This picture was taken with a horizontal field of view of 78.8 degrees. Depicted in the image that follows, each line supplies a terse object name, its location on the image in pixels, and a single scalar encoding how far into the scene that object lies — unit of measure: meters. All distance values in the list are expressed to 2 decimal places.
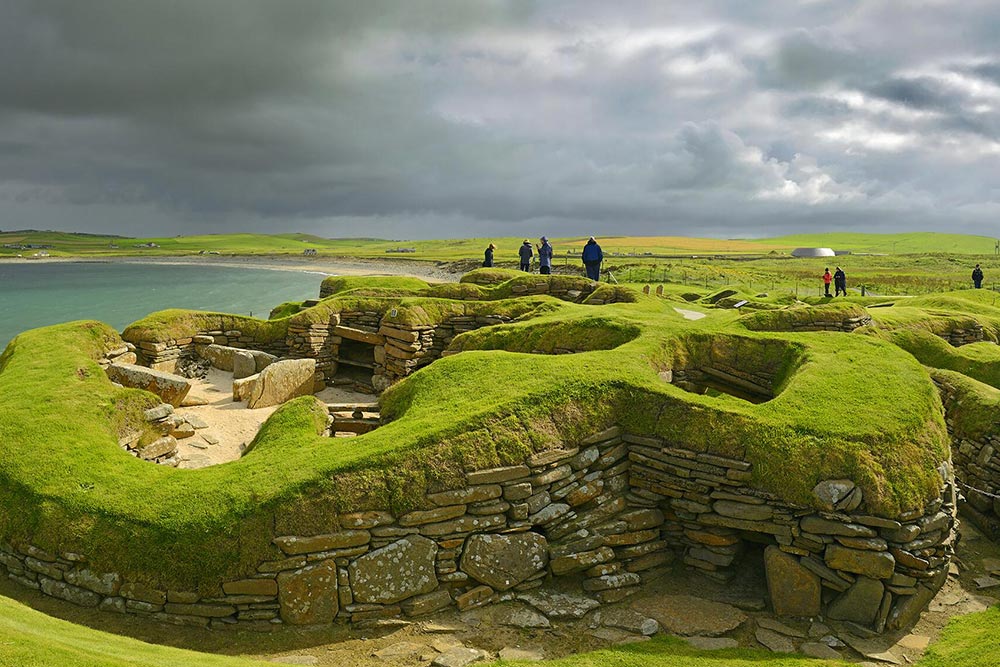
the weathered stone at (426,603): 7.42
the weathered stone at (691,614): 7.49
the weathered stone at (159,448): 10.13
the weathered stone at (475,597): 7.62
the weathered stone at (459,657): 6.67
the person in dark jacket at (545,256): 26.25
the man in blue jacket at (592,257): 25.02
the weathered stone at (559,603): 7.69
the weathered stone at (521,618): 7.46
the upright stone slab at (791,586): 7.75
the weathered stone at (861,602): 7.58
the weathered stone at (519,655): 6.83
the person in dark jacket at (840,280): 32.53
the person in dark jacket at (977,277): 36.16
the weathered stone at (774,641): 7.20
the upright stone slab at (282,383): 14.62
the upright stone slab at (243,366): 16.78
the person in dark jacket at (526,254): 28.78
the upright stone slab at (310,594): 7.04
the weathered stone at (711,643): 7.13
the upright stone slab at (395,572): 7.27
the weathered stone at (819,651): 7.11
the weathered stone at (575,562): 8.09
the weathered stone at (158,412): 10.49
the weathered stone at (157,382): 13.51
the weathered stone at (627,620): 7.47
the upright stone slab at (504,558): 7.69
